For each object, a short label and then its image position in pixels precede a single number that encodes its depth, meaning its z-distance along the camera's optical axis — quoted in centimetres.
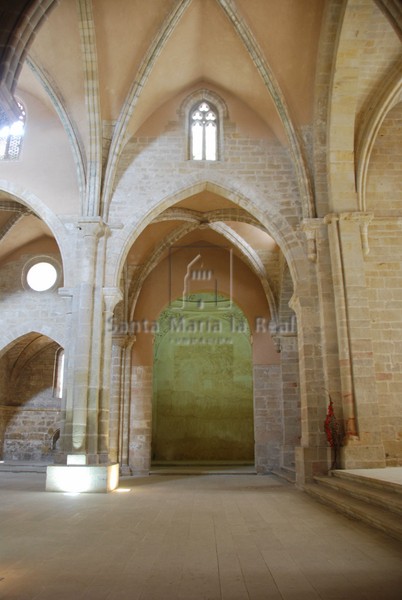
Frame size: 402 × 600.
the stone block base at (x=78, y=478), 905
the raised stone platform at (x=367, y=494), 515
